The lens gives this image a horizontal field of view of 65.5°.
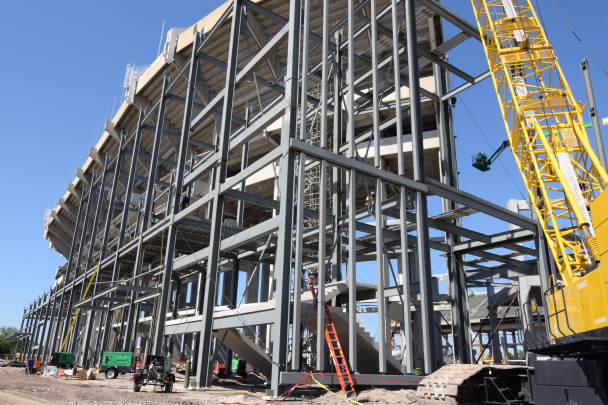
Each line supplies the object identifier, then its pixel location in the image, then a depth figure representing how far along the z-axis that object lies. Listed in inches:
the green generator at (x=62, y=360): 1234.7
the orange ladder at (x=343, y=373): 495.5
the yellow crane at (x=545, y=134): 598.2
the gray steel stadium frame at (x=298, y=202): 577.9
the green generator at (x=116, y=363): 933.8
